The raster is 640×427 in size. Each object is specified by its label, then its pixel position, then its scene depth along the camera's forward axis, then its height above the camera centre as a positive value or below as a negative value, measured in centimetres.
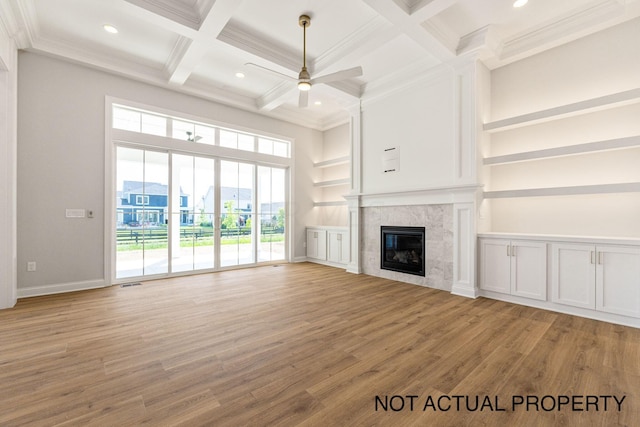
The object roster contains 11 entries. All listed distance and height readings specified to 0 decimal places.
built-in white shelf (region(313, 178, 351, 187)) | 633 +76
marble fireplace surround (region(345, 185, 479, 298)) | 398 -24
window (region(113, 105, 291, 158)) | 474 +160
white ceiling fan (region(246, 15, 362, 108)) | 325 +165
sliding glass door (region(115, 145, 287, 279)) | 475 +1
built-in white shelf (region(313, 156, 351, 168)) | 626 +124
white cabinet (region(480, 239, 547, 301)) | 345 -69
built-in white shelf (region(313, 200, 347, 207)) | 633 +26
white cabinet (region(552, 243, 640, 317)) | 288 -68
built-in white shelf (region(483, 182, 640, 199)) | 301 +30
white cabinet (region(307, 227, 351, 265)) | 606 -73
